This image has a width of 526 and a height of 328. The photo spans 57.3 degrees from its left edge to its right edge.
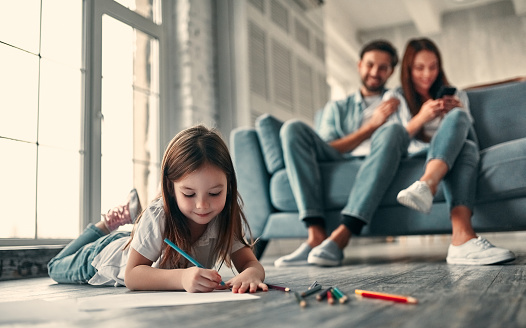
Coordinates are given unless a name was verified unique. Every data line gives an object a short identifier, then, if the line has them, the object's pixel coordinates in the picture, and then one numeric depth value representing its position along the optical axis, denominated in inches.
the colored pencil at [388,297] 30.1
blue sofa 66.5
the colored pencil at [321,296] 32.3
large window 81.6
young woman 61.2
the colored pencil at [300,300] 30.3
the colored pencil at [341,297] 31.5
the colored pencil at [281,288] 38.4
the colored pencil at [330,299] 31.4
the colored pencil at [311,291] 34.1
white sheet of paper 32.9
